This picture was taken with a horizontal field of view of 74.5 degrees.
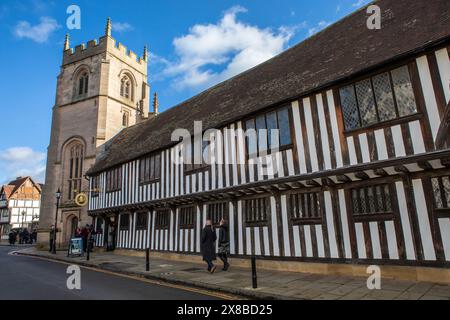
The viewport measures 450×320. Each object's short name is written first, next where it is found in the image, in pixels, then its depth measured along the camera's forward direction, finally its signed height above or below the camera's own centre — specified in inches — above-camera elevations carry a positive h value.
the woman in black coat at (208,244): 362.7 -16.8
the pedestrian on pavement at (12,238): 1262.1 +8.4
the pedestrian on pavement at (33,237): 1455.0 +9.9
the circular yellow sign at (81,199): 709.5 +88.8
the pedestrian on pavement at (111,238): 687.7 -7.7
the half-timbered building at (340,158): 269.3 +75.3
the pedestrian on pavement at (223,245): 375.8 -19.3
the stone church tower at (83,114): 917.8 +405.5
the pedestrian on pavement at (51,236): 781.7 +5.9
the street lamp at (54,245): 697.7 -17.3
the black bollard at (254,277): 261.4 -42.4
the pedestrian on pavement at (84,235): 700.8 +3.4
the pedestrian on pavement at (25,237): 1352.2 +11.2
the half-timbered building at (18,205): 2096.2 +249.6
